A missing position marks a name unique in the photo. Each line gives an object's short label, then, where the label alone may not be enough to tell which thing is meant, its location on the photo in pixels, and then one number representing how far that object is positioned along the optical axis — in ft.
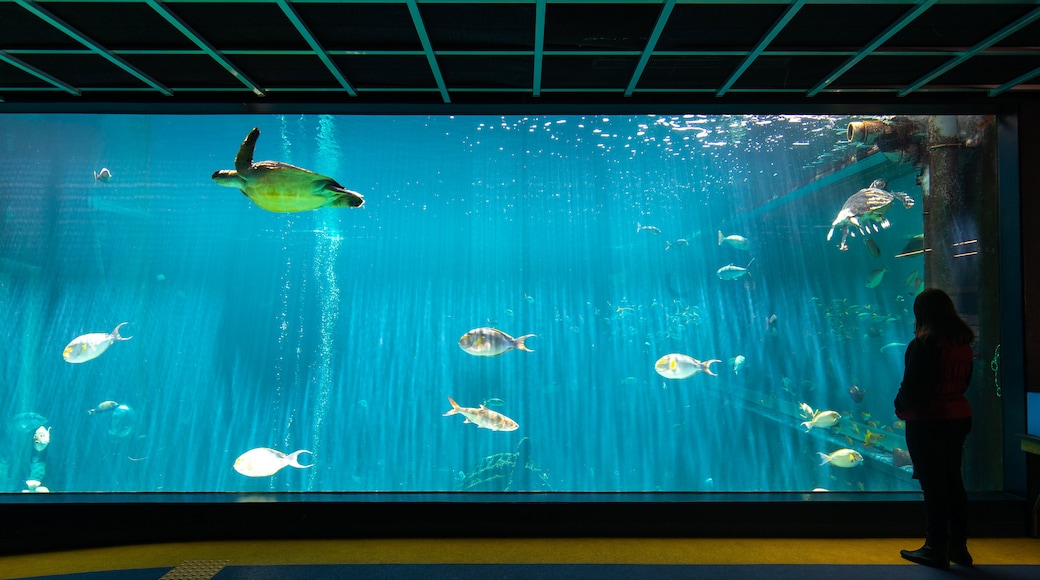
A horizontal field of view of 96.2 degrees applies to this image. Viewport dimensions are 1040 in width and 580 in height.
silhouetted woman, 9.00
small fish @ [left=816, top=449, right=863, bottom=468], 16.47
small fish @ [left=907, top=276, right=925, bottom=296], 16.22
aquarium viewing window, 18.57
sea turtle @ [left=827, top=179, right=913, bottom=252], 15.96
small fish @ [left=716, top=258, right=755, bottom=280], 19.58
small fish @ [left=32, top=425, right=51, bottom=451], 18.26
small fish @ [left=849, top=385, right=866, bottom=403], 19.12
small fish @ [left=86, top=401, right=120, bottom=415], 19.03
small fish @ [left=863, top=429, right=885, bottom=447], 19.74
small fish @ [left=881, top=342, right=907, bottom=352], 20.18
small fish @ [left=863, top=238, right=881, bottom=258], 16.84
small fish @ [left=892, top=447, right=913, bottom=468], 16.92
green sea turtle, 12.44
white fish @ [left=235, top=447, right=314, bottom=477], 14.67
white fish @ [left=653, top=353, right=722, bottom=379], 16.74
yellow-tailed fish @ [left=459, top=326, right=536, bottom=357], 15.90
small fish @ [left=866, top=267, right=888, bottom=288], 18.42
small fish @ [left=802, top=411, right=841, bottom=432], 16.88
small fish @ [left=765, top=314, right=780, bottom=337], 20.72
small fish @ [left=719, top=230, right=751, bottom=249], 19.86
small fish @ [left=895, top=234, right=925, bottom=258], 16.11
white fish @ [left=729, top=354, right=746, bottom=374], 21.34
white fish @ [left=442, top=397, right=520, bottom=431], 15.42
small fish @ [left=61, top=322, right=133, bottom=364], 16.02
